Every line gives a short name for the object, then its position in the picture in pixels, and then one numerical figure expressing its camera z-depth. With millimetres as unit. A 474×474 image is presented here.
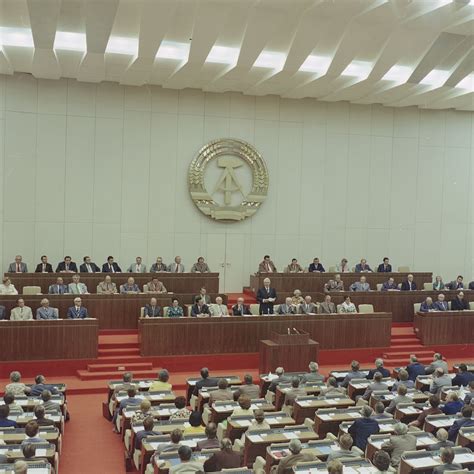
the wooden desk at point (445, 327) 14102
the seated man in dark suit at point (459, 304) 14773
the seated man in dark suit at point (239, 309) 13047
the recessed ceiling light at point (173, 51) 13977
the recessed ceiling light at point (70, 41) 13203
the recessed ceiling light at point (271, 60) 14555
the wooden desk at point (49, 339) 11359
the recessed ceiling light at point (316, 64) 14852
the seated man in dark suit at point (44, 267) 14359
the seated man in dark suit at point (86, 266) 14570
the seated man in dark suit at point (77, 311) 11992
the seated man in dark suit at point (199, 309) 12922
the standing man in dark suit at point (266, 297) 13716
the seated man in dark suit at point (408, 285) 15686
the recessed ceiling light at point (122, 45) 13562
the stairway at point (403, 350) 13391
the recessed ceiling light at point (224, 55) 14250
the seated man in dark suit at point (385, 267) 16906
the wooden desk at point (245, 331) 12240
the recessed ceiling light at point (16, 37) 12961
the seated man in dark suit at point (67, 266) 14441
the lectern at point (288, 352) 11719
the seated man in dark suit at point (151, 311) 12695
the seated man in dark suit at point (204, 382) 9453
